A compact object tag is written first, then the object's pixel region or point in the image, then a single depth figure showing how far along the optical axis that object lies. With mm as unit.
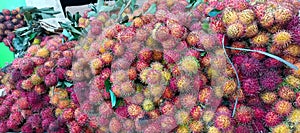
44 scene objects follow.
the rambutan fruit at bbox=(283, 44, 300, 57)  1084
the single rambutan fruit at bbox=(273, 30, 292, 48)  1069
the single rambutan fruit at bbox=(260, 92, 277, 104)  1076
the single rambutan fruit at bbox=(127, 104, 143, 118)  1125
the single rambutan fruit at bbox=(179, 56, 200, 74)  1073
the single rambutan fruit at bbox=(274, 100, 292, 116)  1050
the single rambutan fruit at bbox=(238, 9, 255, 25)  1101
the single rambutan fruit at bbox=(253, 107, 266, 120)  1085
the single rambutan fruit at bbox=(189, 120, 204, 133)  1065
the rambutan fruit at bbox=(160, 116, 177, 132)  1081
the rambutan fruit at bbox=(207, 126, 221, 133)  1041
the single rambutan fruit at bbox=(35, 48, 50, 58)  1468
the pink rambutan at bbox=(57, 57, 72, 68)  1350
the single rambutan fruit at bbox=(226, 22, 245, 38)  1088
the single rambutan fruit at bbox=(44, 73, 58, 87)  1338
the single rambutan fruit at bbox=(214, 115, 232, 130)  1039
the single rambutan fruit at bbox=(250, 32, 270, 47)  1108
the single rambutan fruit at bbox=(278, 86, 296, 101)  1062
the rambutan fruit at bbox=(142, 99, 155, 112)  1109
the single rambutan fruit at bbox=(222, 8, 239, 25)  1117
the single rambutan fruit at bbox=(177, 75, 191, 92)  1068
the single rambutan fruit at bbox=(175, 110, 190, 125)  1075
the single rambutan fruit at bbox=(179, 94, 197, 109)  1080
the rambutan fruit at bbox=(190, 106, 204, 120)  1072
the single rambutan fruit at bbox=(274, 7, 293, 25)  1087
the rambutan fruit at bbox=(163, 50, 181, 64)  1105
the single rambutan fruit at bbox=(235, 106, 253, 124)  1078
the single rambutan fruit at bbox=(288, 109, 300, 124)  1031
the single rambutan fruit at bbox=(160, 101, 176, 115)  1096
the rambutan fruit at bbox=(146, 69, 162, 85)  1070
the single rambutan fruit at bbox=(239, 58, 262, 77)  1076
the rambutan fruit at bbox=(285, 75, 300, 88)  1078
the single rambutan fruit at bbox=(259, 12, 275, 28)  1089
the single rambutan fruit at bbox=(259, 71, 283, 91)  1069
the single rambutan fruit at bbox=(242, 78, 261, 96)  1075
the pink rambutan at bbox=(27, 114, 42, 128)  1359
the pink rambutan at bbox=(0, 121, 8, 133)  1412
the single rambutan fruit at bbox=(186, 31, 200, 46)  1141
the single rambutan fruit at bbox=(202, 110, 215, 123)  1062
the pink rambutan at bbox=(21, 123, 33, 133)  1378
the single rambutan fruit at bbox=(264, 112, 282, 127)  1059
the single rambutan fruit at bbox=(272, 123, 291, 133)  1033
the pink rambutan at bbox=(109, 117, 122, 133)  1156
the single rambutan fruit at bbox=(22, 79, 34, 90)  1399
